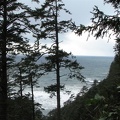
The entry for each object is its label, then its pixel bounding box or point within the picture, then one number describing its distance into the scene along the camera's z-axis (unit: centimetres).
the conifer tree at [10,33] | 1037
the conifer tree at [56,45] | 1688
